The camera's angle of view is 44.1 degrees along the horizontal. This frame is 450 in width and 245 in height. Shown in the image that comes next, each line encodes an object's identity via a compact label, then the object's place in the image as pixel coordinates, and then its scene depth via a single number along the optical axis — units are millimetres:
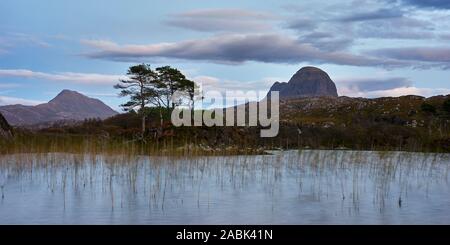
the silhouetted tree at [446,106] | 93425
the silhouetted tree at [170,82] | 71500
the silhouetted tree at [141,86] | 69688
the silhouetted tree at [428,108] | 106288
